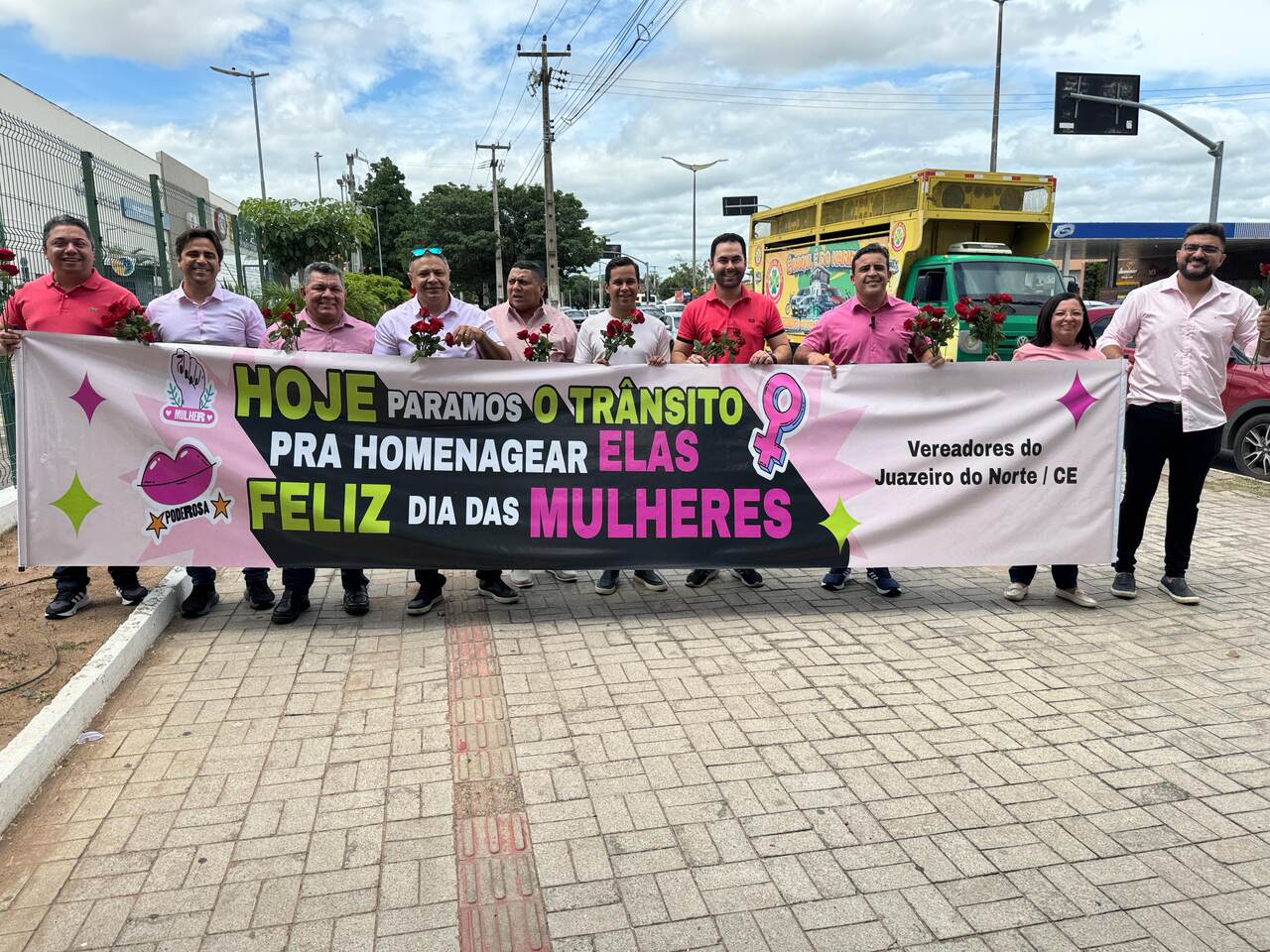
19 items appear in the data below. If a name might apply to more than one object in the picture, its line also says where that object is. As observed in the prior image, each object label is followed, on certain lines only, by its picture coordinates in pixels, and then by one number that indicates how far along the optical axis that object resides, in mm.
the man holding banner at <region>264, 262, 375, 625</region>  4965
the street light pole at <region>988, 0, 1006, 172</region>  27531
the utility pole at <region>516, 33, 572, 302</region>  30484
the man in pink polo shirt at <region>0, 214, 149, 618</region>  4625
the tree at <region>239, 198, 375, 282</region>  19609
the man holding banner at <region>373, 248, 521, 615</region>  5039
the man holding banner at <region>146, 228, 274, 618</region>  4859
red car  9336
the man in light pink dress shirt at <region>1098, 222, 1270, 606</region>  5020
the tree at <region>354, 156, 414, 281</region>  76931
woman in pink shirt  5262
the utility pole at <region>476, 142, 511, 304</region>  57531
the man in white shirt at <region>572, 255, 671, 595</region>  5473
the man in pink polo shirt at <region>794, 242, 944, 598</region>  5246
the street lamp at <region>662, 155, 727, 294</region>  54897
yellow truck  12742
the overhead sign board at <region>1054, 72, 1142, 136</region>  19453
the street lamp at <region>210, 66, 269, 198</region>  41500
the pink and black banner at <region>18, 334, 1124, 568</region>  4754
